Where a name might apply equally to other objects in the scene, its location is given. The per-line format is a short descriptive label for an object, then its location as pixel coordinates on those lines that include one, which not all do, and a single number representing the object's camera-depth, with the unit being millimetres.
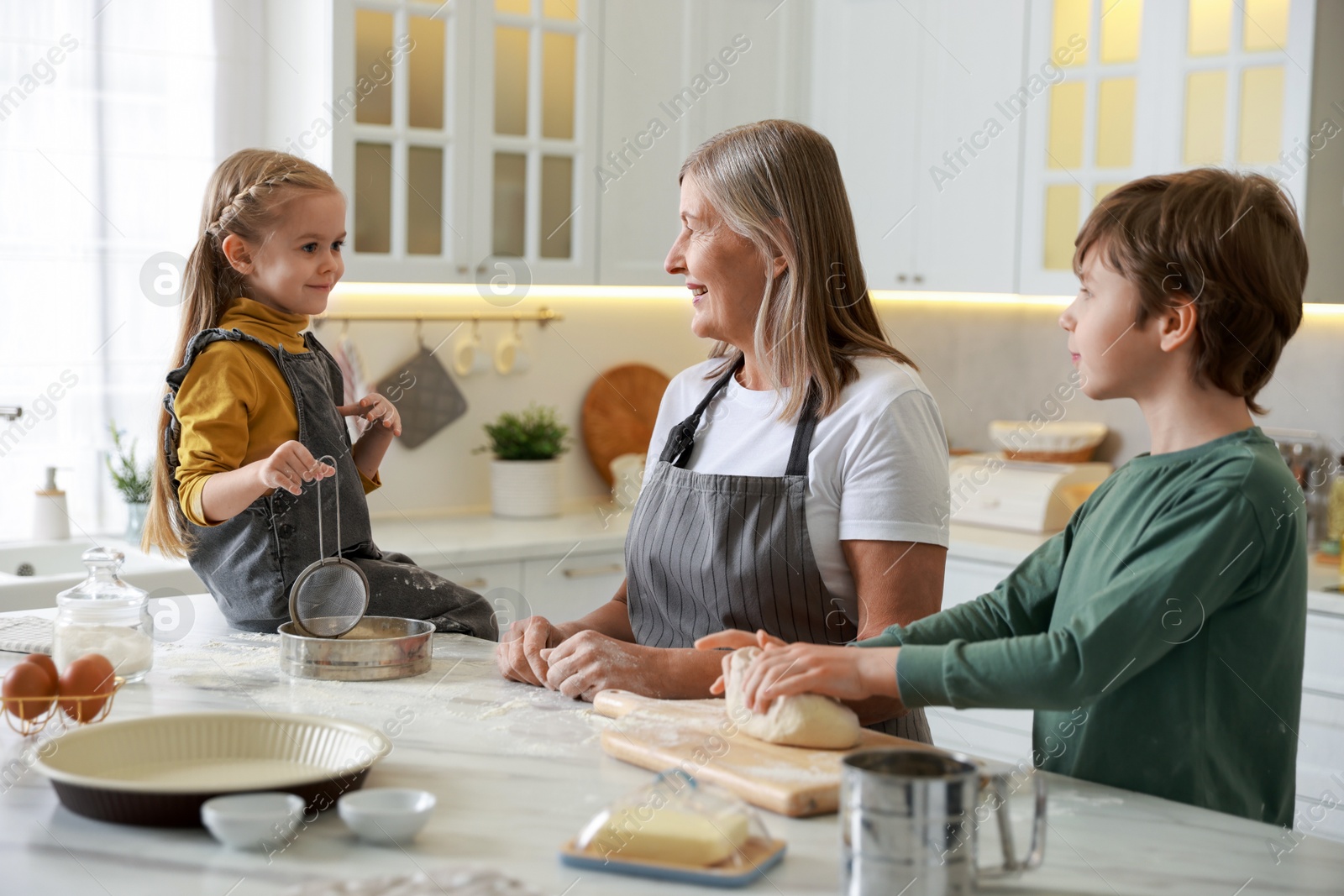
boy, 1079
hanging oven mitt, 3260
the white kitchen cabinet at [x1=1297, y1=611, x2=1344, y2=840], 2484
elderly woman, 1482
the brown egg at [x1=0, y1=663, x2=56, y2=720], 1147
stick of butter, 905
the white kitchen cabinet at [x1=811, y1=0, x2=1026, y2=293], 3176
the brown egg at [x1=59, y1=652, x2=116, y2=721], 1166
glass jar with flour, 1303
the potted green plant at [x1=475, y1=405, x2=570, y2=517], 3336
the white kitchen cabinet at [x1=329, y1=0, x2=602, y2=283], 2877
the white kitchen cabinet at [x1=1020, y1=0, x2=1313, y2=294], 2705
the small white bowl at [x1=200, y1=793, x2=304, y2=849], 919
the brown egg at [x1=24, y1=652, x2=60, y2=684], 1170
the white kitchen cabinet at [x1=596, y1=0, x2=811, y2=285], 3264
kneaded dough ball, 1136
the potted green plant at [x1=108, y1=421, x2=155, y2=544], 2848
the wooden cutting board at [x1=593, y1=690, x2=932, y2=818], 1032
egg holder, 1165
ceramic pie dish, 967
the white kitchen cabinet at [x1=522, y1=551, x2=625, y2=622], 3047
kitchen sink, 2424
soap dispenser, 2809
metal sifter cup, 833
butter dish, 903
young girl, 1632
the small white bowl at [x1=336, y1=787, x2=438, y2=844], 937
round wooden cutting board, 3605
